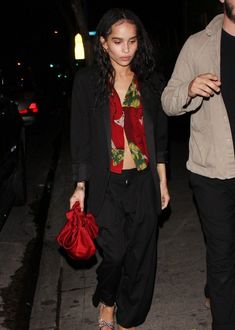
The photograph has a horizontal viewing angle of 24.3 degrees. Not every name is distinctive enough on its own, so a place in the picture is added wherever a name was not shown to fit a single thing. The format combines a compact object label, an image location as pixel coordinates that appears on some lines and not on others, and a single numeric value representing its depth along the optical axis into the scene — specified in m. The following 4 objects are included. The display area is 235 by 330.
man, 2.84
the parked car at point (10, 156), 5.50
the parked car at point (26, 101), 14.53
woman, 3.19
